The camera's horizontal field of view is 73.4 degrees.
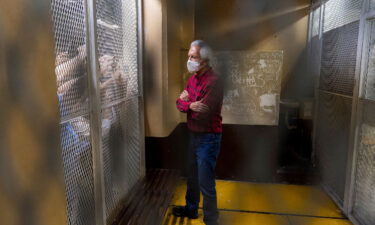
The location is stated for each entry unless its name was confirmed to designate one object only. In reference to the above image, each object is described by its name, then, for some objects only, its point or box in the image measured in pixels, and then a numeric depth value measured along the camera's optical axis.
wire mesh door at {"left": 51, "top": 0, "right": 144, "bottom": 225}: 0.86
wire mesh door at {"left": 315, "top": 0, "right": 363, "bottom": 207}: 1.60
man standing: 1.40
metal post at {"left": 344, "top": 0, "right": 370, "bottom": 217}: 1.45
